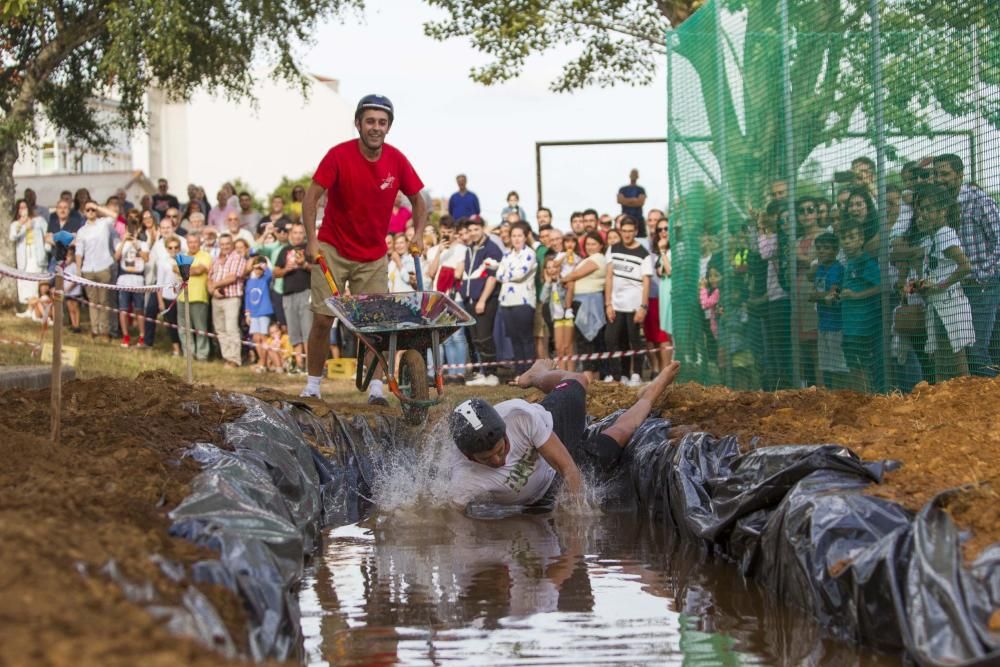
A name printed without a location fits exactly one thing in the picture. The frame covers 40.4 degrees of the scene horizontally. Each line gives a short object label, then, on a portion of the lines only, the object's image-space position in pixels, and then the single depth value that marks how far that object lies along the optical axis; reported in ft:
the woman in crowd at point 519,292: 54.24
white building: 201.26
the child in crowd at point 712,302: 43.11
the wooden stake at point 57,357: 20.57
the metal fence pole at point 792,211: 36.35
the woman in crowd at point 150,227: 63.16
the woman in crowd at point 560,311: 54.13
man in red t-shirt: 33.45
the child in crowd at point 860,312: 31.78
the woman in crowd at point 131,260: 62.54
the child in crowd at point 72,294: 65.67
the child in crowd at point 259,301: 59.98
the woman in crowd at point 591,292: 53.01
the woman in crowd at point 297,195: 62.03
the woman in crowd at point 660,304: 52.11
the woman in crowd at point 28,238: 67.05
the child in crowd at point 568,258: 53.88
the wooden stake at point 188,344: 41.47
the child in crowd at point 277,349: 59.57
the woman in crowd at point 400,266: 57.67
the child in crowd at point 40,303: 66.28
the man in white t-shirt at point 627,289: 51.88
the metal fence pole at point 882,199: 31.12
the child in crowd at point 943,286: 28.27
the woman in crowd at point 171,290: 60.90
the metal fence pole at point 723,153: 41.91
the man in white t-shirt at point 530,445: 25.86
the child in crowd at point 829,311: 33.73
